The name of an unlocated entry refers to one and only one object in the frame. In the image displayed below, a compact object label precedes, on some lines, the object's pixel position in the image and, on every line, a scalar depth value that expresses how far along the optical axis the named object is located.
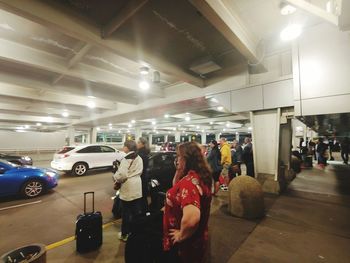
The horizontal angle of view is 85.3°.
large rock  4.44
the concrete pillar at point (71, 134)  19.43
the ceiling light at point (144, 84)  6.84
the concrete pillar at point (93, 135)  21.05
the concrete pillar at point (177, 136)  29.77
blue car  5.79
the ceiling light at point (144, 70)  6.22
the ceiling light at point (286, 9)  3.70
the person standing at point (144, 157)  3.73
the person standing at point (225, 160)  6.86
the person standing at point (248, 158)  7.74
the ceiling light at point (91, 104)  10.72
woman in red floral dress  1.57
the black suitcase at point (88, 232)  3.13
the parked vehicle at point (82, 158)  9.59
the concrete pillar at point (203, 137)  33.17
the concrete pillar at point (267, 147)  6.14
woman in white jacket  3.30
